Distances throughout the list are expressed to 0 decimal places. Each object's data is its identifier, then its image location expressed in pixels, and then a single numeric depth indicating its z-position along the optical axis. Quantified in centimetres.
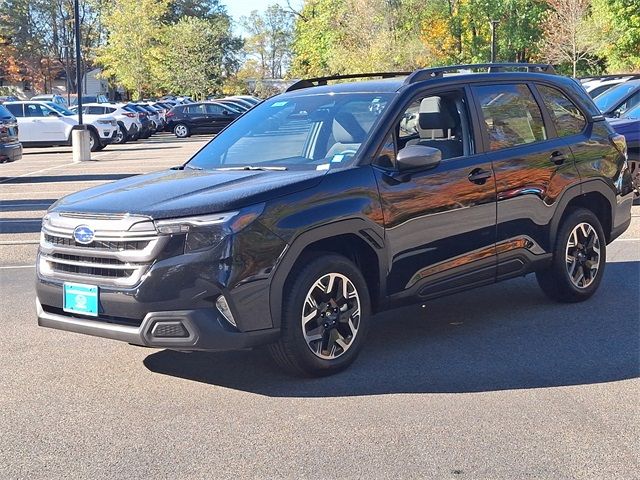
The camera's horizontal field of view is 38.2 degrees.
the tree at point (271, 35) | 12256
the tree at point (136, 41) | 6231
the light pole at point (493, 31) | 4614
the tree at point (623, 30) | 3484
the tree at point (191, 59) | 6303
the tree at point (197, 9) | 9355
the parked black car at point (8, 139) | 1795
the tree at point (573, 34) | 4375
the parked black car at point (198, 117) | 4216
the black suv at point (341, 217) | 510
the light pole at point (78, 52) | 2572
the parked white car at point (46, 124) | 3131
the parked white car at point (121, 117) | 3428
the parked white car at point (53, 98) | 4377
